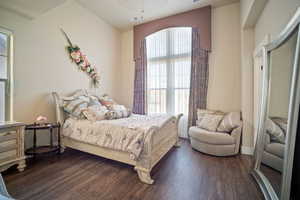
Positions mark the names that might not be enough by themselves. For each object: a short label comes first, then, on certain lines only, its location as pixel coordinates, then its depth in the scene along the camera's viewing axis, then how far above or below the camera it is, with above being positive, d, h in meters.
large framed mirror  1.13 -0.15
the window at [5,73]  2.14 +0.31
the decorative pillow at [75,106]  2.62 -0.23
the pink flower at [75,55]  3.07 +0.91
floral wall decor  3.06 +0.79
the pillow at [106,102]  3.16 -0.17
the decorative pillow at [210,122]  2.83 -0.52
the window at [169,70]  3.68 +0.77
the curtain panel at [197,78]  3.39 +0.49
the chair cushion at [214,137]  2.54 -0.76
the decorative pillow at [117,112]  2.66 -0.35
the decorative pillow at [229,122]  2.67 -0.49
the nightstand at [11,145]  1.85 -0.75
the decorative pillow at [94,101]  2.97 -0.14
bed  1.82 -0.71
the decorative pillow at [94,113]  2.50 -0.35
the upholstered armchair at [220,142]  2.54 -0.84
